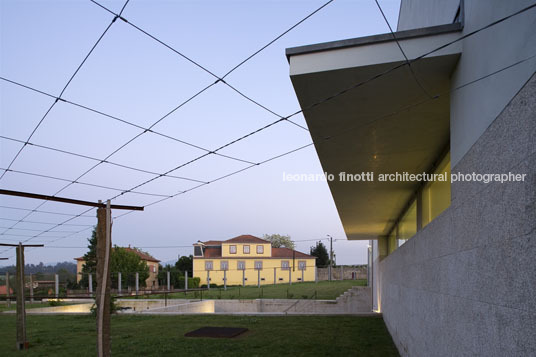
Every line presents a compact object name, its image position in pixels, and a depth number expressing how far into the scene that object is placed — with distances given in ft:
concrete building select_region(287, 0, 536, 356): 9.13
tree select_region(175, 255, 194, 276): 204.78
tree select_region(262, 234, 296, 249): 318.04
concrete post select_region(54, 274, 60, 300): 113.29
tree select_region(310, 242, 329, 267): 244.01
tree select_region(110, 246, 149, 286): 166.30
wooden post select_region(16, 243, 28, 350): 40.65
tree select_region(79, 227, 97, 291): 186.88
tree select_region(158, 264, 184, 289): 164.82
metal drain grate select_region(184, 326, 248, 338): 47.26
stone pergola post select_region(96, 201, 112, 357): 22.52
